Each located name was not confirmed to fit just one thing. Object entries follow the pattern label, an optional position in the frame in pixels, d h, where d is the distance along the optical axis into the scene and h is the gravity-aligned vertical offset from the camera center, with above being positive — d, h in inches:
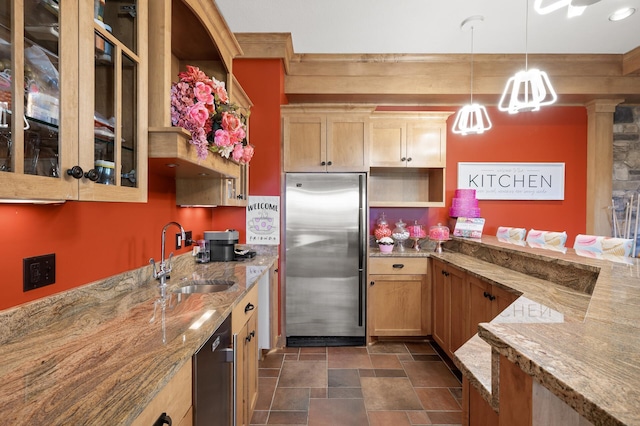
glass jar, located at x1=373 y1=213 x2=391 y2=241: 145.5 -8.8
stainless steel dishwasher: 45.4 -27.0
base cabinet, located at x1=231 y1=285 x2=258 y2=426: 66.0 -33.4
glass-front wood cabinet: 30.6 +12.8
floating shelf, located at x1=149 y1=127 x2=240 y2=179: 56.2 +10.3
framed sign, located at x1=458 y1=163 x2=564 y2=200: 164.4 +16.0
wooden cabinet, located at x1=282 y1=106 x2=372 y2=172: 131.8 +29.5
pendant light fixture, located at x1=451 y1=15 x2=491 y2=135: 114.9 +37.5
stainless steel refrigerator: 127.9 -19.0
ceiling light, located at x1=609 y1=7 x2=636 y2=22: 110.7 +69.2
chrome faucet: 71.5 -14.7
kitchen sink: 79.4 -19.0
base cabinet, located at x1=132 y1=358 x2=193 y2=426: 32.2 -21.7
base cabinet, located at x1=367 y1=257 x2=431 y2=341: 132.0 -36.0
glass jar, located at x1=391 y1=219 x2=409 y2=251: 147.3 -10.7
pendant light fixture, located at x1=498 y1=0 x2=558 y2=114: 89.7 +34.4
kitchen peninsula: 21.2 -12.2
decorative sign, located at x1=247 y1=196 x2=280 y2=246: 129.1 -4.8
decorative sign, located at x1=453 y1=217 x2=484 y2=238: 140.4 -7.0
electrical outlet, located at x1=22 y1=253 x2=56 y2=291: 46.1 -9.3
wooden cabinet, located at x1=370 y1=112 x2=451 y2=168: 140.7 +31.1
